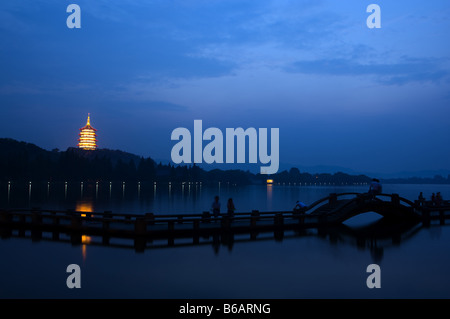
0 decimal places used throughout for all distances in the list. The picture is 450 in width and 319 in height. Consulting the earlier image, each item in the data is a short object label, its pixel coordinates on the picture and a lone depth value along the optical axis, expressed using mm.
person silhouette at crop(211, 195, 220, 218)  23908
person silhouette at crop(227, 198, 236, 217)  24403
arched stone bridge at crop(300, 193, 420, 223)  27484
